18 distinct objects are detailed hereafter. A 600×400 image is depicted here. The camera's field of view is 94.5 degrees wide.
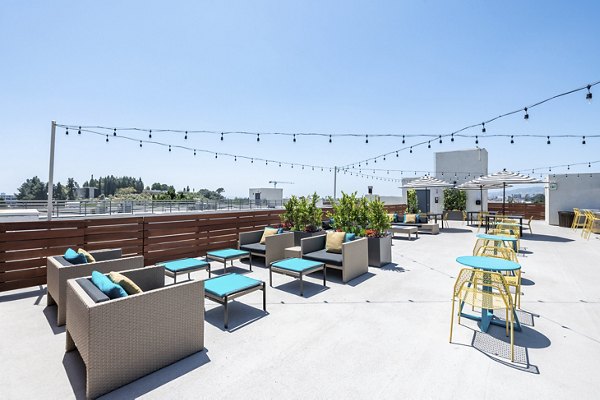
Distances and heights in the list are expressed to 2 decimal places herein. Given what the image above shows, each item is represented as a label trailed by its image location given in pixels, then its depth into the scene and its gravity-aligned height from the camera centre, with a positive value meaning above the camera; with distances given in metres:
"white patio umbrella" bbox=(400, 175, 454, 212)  12.74 +0.98
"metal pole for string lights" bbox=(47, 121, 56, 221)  5.25 +0.73
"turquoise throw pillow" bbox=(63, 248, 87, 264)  3.58 -0.71
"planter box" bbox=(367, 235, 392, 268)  6.00 -1.04
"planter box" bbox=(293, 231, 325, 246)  7.12 -0.80
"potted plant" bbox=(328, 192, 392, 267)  6.06 -0.44
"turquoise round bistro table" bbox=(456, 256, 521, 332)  3.00 -0.69
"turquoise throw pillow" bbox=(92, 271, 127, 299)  2.34 -0.73
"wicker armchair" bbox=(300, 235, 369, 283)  4.93 -0.99
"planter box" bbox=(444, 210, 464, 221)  17.28 -0.77
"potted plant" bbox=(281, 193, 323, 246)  7.33 -0.34
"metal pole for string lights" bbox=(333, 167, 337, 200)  15.93 +1.42
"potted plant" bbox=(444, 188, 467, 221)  17.94 +0.24
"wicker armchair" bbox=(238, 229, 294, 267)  6.00 -0.95
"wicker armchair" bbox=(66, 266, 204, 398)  2.10 -1.07
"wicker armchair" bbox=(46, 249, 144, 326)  3.29 -0.85
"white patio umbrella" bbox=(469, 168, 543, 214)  10.75 +0.99
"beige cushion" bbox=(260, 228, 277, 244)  6.61 -0.70
